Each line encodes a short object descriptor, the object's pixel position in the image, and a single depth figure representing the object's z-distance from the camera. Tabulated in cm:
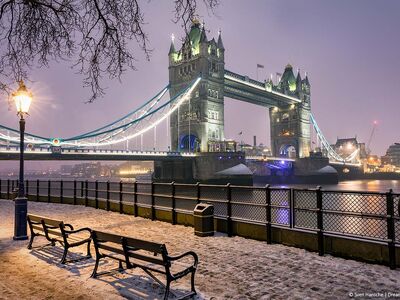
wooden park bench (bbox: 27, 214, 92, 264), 654
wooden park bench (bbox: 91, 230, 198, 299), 459
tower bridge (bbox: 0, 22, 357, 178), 6628
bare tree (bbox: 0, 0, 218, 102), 533
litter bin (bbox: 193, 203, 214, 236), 903
